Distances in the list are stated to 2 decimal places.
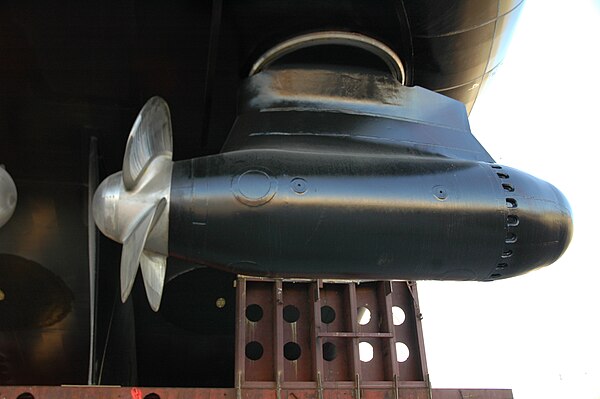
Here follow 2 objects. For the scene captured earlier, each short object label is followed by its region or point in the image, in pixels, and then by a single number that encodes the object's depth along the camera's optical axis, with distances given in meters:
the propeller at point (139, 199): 3.63
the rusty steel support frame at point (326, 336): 5.64
